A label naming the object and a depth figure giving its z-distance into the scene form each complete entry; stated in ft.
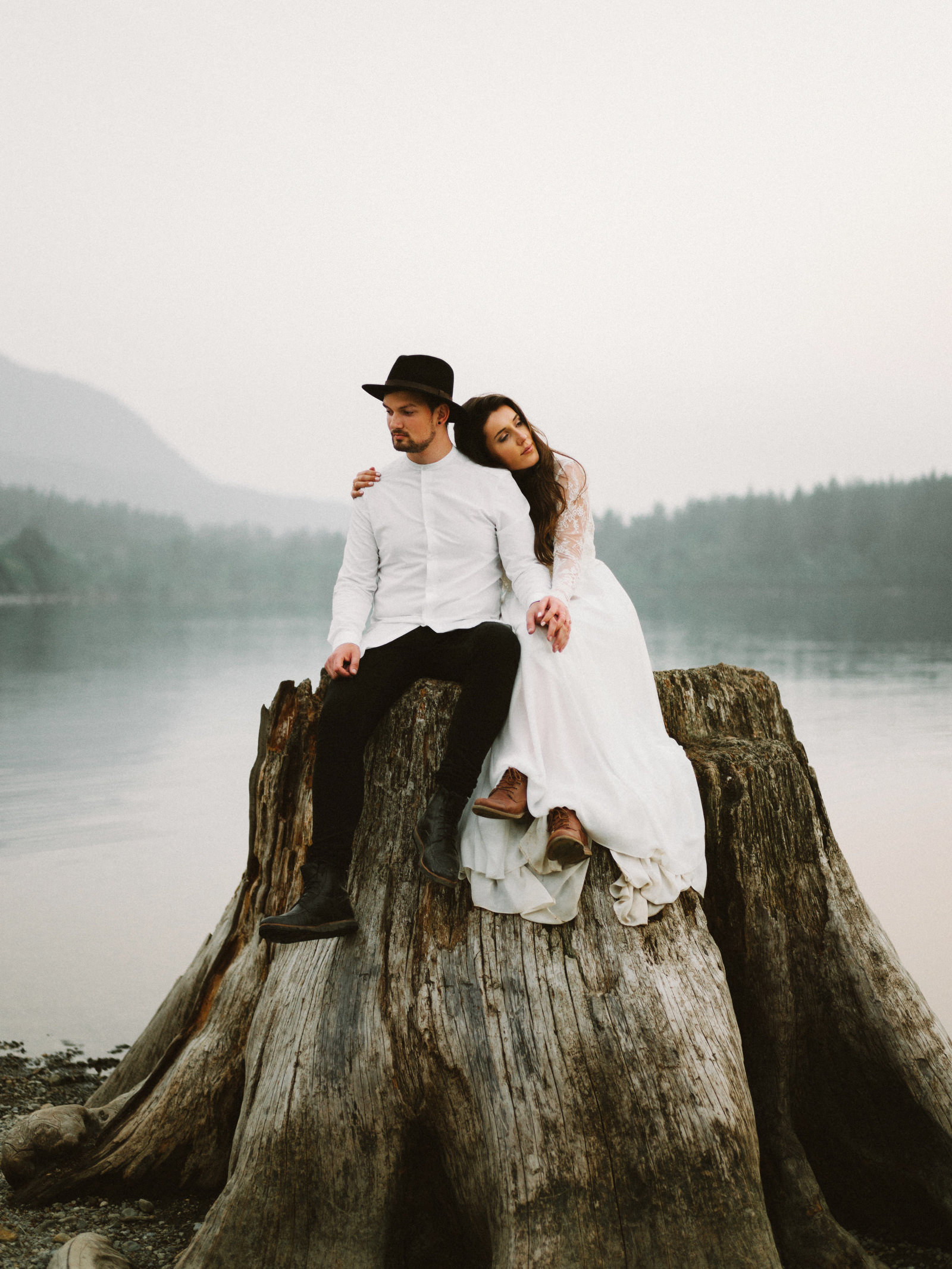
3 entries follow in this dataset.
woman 10.81
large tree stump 9.84
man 11.09
